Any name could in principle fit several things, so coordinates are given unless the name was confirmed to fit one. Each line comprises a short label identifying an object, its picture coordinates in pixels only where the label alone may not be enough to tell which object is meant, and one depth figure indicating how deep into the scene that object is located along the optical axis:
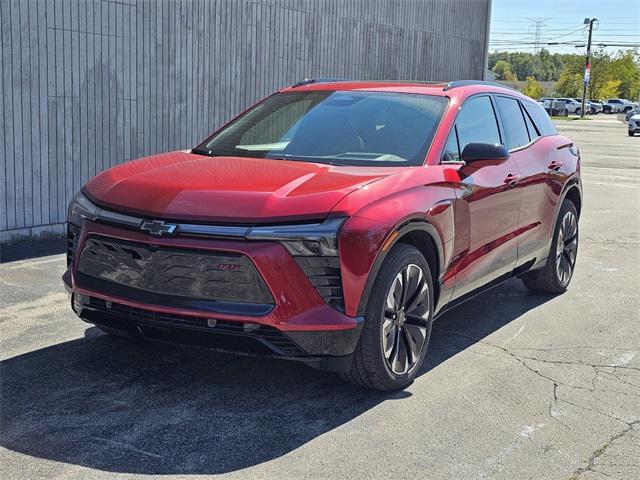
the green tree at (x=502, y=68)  156.50
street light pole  79.40
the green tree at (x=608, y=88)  100.50
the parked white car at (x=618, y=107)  93.38
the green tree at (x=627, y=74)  103.33
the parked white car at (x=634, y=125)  41.16
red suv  4.09
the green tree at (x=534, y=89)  106.14
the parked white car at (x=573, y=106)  85.22
